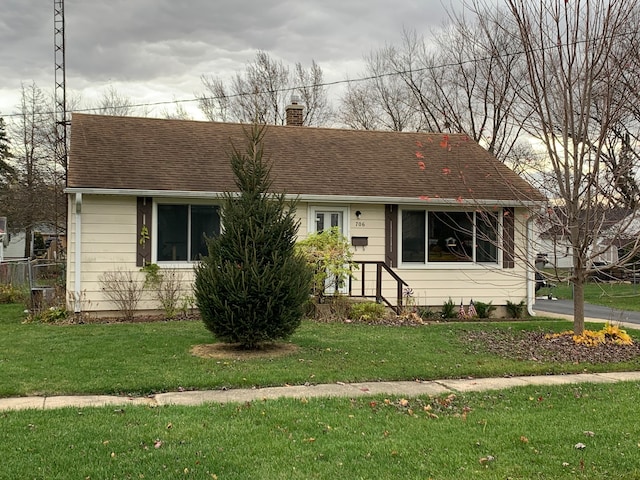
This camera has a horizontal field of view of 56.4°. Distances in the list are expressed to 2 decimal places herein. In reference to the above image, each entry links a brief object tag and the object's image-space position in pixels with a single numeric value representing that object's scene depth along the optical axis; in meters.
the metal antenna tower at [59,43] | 22.17
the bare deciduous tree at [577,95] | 9.31
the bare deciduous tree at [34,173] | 35.12
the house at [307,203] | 12.69
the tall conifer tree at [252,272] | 8.29
